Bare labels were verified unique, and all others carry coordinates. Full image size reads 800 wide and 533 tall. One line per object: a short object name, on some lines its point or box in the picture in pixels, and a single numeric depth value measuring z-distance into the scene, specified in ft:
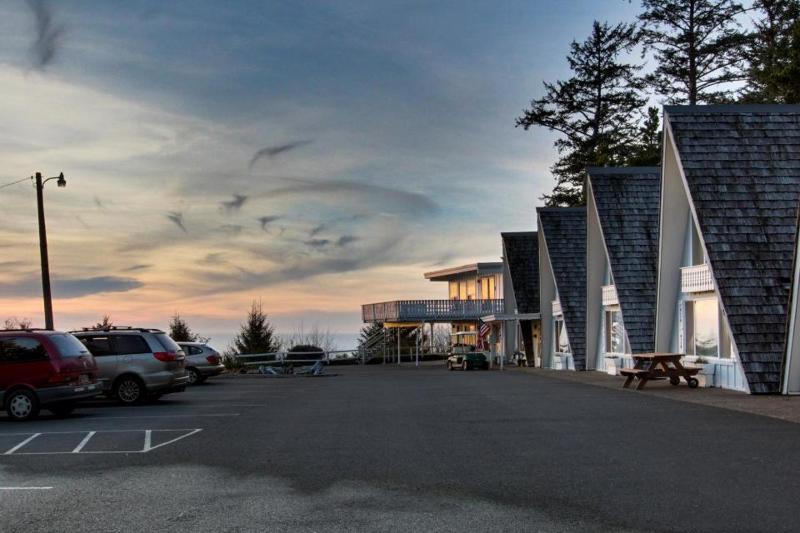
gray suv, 74.74
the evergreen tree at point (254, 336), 179.11
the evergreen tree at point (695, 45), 162.81
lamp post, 96.84
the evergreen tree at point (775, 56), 134.31
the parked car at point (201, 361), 111.75
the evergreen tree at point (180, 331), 168.25
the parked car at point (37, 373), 60.85
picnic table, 82.48
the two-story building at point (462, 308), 189.67
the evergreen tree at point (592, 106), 191.01
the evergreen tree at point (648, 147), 171.12
